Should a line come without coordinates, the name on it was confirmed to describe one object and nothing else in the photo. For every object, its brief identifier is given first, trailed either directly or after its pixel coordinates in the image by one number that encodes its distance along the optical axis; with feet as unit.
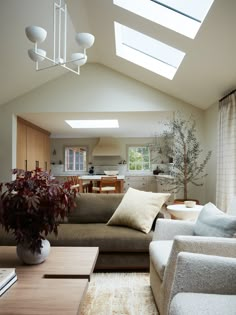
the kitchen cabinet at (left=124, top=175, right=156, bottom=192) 30.14
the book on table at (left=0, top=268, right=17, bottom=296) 4.64
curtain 12.63
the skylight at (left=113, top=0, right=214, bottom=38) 10.52
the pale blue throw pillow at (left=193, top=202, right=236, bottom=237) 5.96
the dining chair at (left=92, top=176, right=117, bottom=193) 20.89
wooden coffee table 4.16
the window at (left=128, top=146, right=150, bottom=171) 31.75
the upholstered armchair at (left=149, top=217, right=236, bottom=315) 4.72
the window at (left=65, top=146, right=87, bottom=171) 32.09
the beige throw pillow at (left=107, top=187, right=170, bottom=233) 9.40
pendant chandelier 7.93
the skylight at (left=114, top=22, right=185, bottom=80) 14.06
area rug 6.72
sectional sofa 8.78
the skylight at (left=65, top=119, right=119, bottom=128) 24.20
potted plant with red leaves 5.40
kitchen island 22.25
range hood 30.35
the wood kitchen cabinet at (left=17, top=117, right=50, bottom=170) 20.57
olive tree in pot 15.71
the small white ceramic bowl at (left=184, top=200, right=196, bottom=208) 10.88
